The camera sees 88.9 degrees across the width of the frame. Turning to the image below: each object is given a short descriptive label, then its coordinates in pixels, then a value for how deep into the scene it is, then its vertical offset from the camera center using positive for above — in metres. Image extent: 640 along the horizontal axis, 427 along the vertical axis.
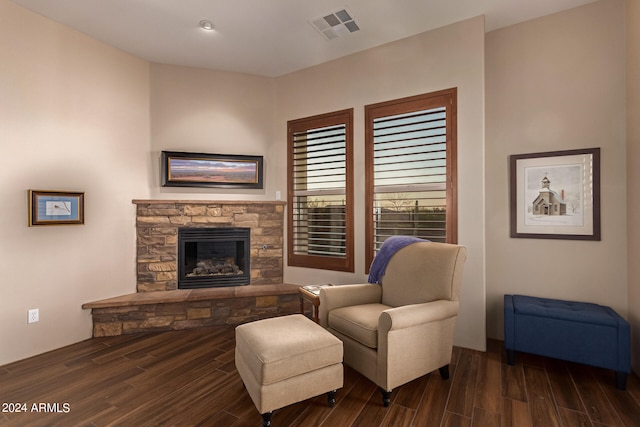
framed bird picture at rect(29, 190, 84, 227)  2.95 +0.04
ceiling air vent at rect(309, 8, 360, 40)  3.04 +1.82
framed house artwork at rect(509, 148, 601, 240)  2.86 +0.15
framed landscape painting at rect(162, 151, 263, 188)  3.92 +0.51
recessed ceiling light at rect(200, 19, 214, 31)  3.13 +1.82
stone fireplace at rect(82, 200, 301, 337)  3.55 -0.78
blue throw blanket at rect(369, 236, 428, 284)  3.00 -0.40
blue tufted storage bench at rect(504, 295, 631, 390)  2.35 -0.94
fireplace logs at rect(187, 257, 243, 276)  4.05 -0.70
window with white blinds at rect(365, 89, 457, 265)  3.20 +0.44
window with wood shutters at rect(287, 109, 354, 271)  3.81 +0.24
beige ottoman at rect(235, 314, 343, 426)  1.91 -0.94
